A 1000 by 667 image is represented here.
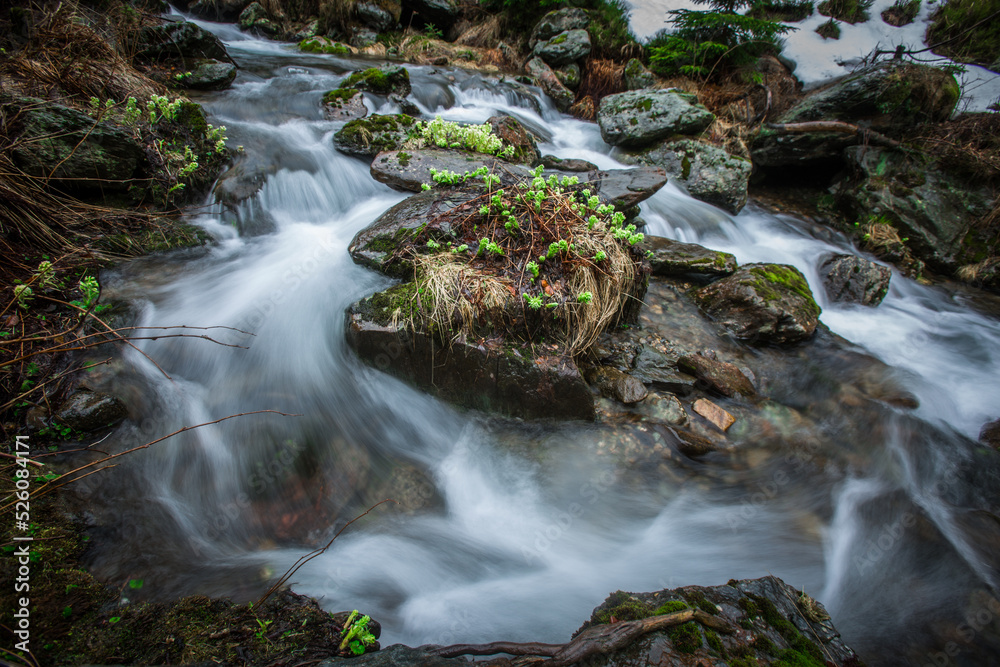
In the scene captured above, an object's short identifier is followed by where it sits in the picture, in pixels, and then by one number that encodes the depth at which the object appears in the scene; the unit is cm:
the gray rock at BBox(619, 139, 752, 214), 725
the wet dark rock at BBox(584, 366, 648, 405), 361
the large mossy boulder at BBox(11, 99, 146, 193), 371
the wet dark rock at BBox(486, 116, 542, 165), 604
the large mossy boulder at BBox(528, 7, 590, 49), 1170
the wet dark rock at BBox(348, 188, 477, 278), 391
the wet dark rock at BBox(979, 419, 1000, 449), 365
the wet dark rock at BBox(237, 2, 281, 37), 1146
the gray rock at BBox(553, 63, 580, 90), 1096
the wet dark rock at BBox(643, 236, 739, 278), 504
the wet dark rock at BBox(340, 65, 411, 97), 772
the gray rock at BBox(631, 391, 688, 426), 356
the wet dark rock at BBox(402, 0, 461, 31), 1274
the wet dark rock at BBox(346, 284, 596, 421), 328
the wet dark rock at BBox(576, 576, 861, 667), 163
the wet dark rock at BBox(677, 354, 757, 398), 389
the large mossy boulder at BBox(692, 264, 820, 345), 445
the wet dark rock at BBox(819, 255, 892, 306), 561
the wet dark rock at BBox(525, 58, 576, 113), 1046
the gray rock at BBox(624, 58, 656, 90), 1045
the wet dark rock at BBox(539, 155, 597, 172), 654
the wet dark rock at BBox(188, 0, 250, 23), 1164
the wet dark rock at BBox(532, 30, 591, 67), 1114
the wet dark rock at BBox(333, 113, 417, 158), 588
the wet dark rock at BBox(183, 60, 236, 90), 685
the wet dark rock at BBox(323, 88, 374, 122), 676
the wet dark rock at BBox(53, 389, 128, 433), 273
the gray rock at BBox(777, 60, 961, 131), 755
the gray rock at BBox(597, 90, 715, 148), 802
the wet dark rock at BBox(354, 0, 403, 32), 1226
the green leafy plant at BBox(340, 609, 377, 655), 200
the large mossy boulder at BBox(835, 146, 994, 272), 688
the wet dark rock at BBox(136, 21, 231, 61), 684
